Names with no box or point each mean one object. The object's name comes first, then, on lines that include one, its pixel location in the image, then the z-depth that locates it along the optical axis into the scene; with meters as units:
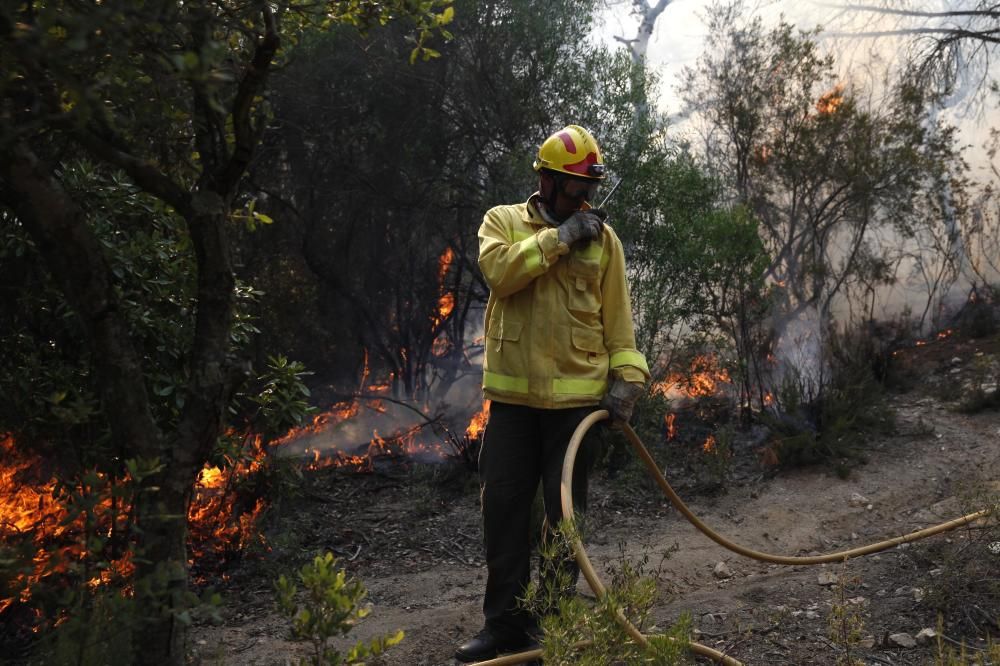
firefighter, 3.45
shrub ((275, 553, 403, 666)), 2.05
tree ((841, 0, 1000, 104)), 9.25
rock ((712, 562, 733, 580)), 4.66
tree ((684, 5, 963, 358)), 8.27
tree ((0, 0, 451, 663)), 2.11
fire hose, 2.76
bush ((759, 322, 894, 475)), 6.35
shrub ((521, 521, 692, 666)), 2.26
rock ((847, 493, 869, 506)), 5.68
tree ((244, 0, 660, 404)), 7.51
